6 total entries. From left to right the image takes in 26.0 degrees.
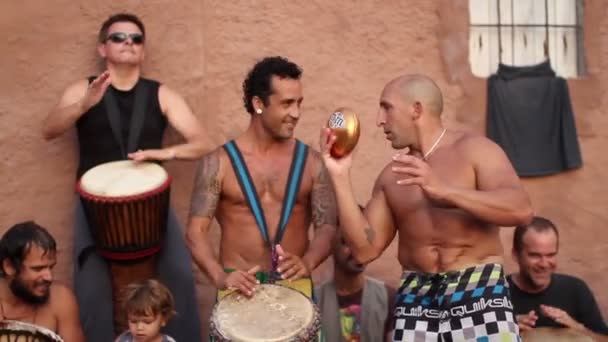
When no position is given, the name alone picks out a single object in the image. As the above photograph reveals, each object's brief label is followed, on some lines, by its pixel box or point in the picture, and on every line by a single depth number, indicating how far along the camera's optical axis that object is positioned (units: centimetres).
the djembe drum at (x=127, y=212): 696
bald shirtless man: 602
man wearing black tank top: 736
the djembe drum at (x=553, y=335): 691
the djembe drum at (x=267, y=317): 599
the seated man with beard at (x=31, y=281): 655
